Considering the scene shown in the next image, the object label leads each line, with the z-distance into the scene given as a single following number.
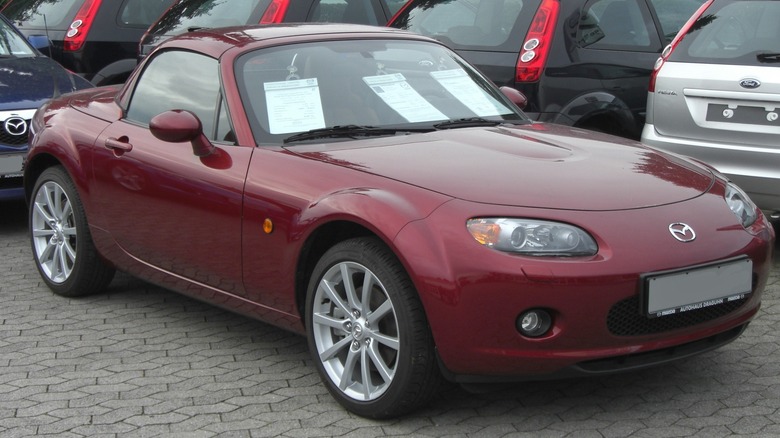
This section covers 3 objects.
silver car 6.73
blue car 8.17
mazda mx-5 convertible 4.31
